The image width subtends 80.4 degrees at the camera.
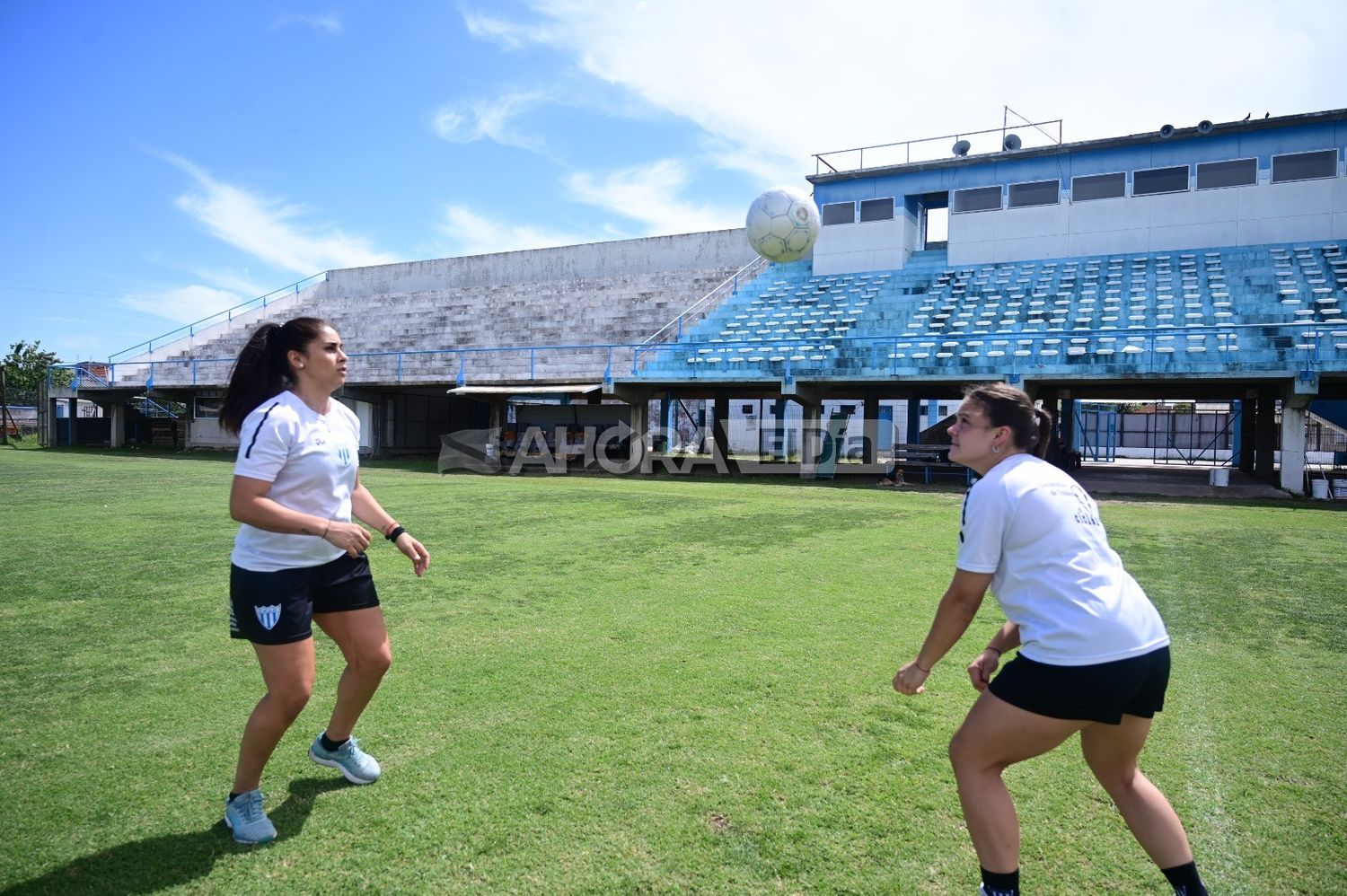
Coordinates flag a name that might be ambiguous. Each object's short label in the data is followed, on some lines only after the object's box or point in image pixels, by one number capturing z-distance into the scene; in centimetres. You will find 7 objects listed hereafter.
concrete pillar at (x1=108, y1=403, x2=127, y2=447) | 3153
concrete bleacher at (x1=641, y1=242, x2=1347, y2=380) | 1672
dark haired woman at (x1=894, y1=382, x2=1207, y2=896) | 210
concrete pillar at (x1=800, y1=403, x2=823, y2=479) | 1989
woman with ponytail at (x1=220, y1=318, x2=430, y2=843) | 270
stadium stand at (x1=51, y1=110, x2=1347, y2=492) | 1756
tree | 4444
